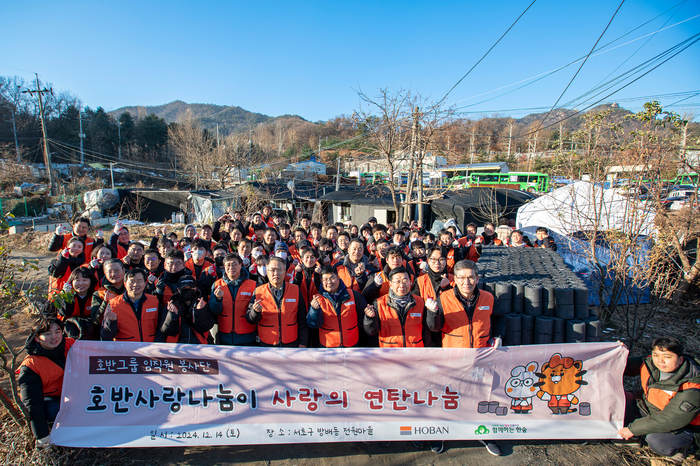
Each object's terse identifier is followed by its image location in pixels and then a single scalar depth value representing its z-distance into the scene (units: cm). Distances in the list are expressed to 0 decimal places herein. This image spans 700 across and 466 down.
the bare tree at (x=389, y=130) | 1087
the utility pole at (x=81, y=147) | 3953
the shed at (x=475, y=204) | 1433
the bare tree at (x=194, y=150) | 2691
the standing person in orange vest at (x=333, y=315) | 355
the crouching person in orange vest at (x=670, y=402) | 294
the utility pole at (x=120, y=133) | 4773
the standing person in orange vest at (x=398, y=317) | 345
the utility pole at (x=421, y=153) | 1052
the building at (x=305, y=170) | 3853
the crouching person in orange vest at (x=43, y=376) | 297
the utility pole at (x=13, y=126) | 3892
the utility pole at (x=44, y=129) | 2407
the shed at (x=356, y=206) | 1683
